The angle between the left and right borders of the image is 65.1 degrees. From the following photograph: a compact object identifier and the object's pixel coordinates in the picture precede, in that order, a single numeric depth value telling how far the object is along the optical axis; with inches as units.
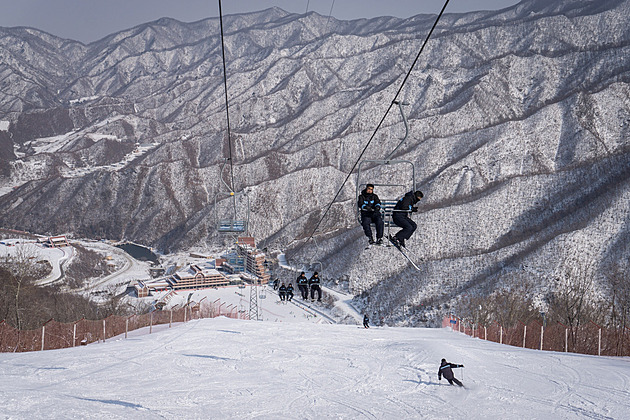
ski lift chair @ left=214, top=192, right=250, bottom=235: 879.7
